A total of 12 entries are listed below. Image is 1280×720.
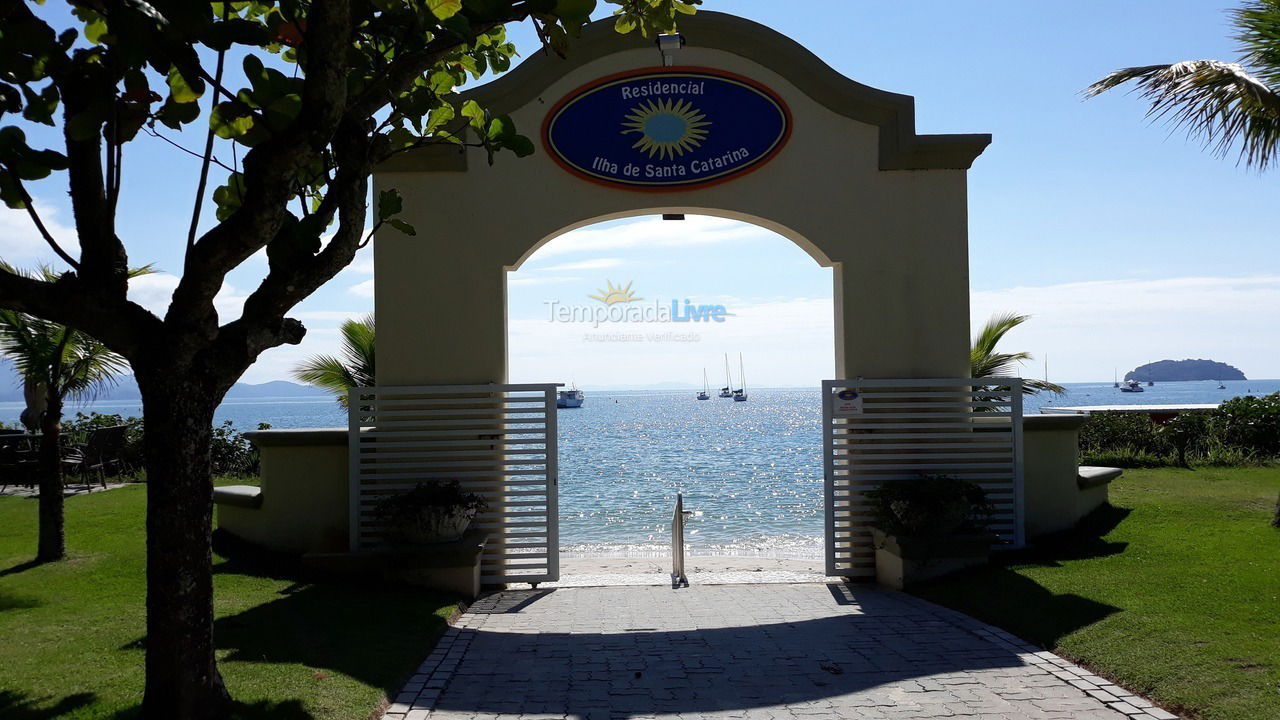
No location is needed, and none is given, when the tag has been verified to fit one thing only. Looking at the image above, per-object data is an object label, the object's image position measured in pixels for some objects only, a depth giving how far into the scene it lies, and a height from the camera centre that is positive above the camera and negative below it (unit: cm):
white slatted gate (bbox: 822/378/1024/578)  992 -63
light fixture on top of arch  952 +364
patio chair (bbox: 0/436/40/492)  1409 -102
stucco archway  1005 +203
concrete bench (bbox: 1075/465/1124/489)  1095 -111
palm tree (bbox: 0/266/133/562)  961 +32
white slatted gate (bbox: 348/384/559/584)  979 -65
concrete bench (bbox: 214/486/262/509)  1035 -114
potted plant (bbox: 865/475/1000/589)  918 -146
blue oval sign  1013 +291
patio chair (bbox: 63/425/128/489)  1447 -90
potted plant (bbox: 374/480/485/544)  919 -121
